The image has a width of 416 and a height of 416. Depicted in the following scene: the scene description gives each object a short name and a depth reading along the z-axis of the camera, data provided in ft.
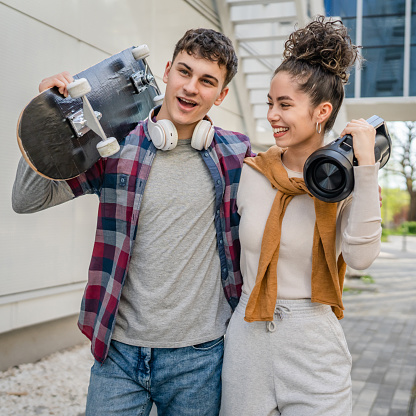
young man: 7.31
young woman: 6.93
